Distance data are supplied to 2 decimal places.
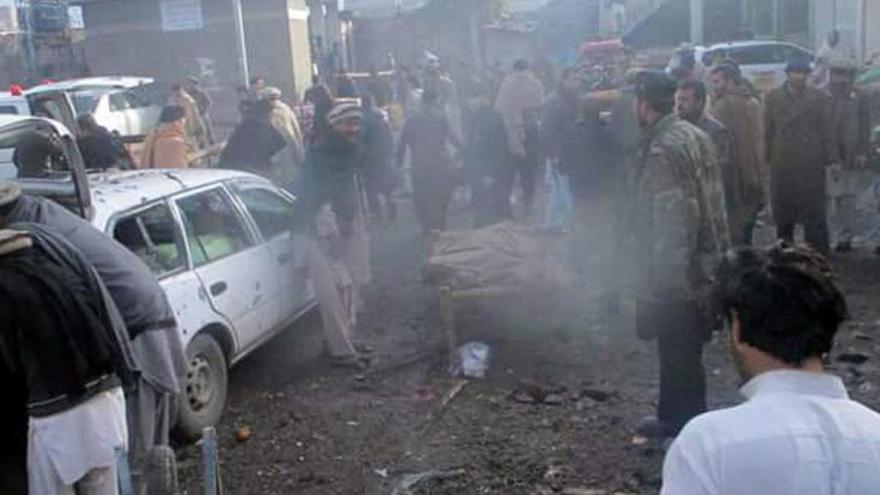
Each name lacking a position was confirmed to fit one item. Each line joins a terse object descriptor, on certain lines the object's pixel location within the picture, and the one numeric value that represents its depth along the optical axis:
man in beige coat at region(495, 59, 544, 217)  11.43
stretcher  6.99
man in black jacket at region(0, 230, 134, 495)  3.18
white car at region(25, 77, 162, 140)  17.53
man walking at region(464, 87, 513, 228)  10.24
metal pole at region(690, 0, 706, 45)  31.38
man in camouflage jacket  4.87
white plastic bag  6.79
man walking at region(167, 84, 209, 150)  12.38
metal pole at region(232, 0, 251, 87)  24.36
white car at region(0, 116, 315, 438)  5.68
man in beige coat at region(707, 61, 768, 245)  7.98
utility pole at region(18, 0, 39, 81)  32.31
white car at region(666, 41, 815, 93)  22.64
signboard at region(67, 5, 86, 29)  33.50
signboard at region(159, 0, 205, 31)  32.09
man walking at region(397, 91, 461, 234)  10.27
